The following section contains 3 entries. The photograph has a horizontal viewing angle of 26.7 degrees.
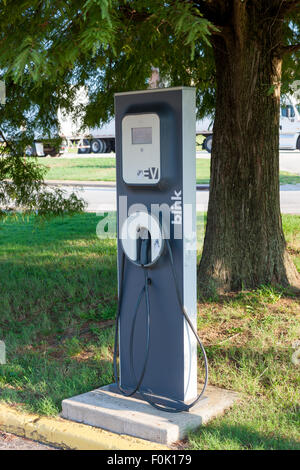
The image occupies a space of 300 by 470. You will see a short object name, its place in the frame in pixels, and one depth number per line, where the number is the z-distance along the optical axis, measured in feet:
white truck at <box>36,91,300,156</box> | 73.78
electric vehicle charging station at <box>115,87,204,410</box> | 12.46
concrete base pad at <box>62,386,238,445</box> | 11.97
